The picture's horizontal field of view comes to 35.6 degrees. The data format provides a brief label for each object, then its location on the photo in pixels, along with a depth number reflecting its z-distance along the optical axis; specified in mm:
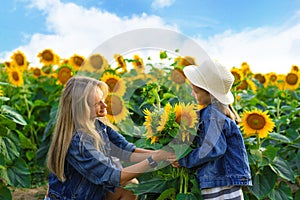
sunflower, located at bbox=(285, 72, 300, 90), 5848
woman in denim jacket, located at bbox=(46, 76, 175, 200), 2566
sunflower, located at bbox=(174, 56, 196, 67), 4505
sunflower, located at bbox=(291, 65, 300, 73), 6548
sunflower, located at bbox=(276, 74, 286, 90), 6041
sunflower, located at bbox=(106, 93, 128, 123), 3592
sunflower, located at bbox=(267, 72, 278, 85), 7027
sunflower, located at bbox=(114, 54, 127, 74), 4850
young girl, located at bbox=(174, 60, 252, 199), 2414
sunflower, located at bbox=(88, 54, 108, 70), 4700
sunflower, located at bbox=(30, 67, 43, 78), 6174
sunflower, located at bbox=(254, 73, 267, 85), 6881
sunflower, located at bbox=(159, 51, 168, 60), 4098
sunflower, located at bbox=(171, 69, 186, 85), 4277
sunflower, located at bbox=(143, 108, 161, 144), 2348
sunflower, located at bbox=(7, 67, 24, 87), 5238
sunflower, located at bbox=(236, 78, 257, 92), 5043
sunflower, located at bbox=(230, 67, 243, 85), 3875
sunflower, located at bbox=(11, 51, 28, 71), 5968
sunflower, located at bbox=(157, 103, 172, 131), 2279
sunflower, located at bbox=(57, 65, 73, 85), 5020
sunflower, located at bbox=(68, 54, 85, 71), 5426
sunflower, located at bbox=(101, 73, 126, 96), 3868
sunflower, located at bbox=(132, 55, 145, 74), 5003
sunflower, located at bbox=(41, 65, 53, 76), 6088
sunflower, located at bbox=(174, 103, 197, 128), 2320
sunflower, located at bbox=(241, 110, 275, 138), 3152
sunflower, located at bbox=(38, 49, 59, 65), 6094
